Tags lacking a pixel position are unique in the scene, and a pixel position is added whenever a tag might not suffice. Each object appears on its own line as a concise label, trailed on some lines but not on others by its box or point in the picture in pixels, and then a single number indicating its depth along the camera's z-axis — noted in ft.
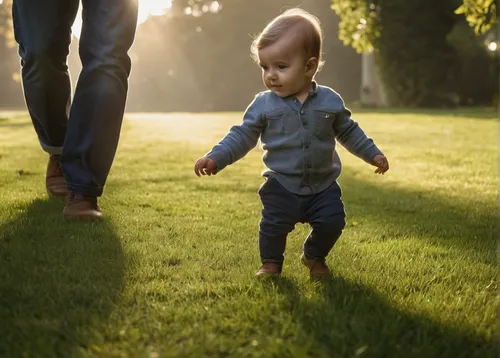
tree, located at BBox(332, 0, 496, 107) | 83.97
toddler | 8.04
